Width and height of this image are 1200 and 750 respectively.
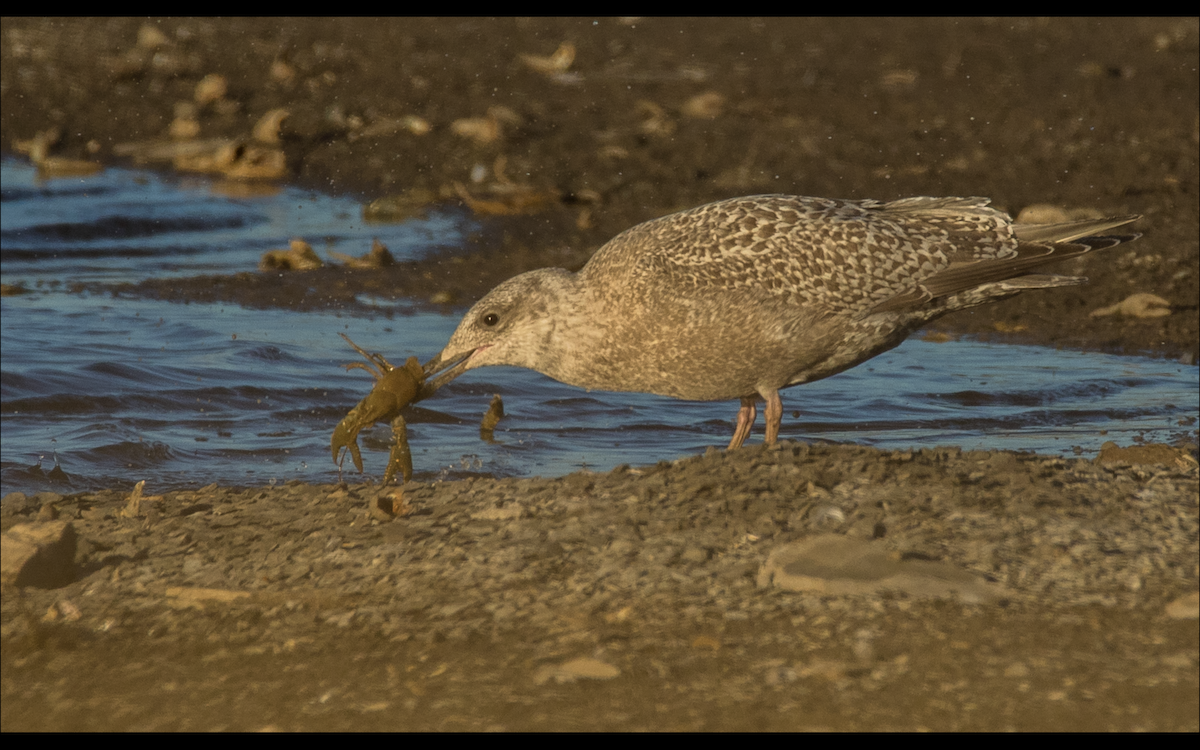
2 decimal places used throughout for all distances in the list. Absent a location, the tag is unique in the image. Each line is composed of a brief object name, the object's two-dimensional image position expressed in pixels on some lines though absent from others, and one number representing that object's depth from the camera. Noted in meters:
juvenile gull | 13.30
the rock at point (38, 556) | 10.23
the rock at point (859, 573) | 9.08
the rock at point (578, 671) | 8.20
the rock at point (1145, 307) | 22.12
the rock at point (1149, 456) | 12.95
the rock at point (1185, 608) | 8.69
